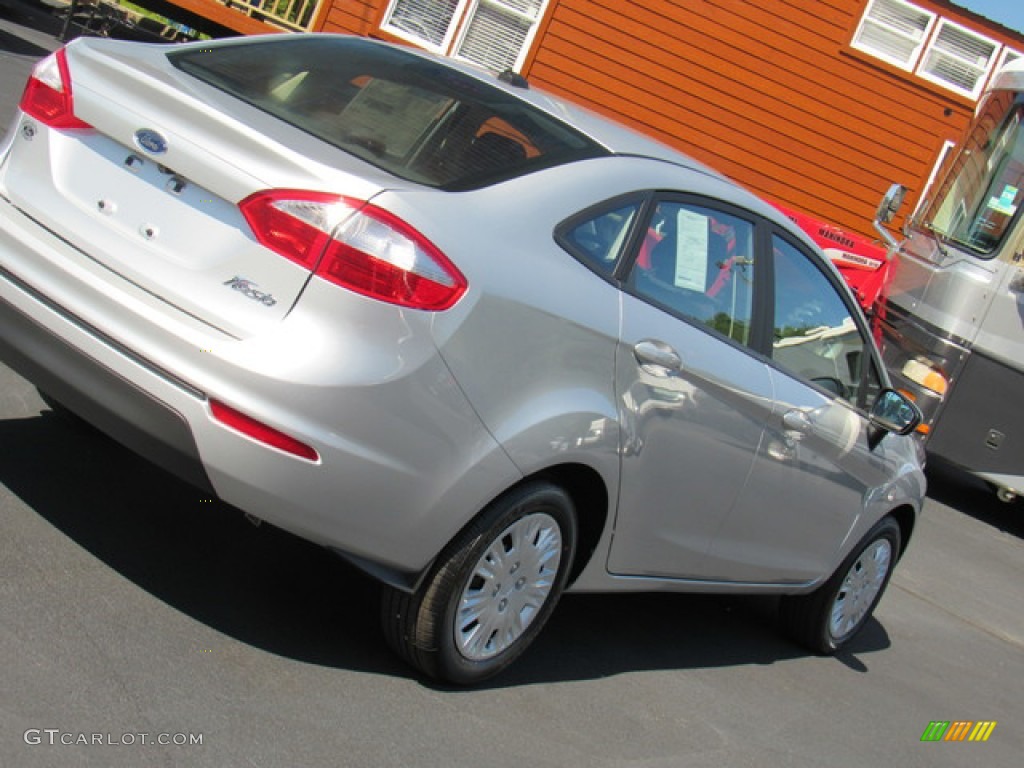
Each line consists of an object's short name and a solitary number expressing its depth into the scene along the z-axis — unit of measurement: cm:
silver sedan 354
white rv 980
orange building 1780
